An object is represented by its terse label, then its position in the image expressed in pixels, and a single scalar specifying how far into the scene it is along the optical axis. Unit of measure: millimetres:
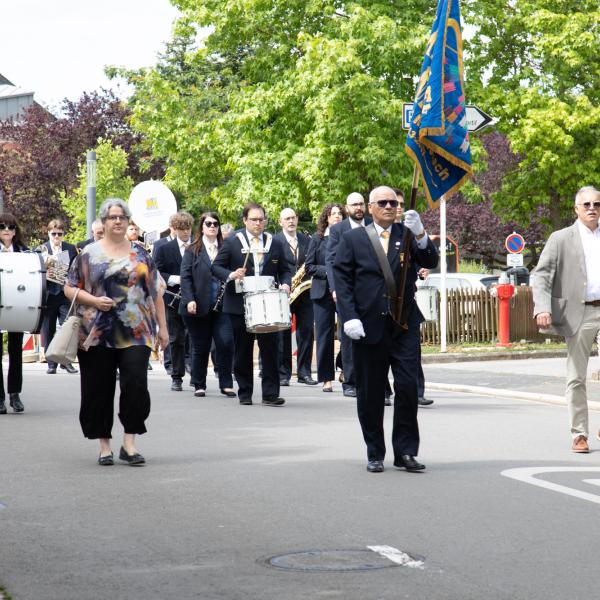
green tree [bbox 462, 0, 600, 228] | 37312
